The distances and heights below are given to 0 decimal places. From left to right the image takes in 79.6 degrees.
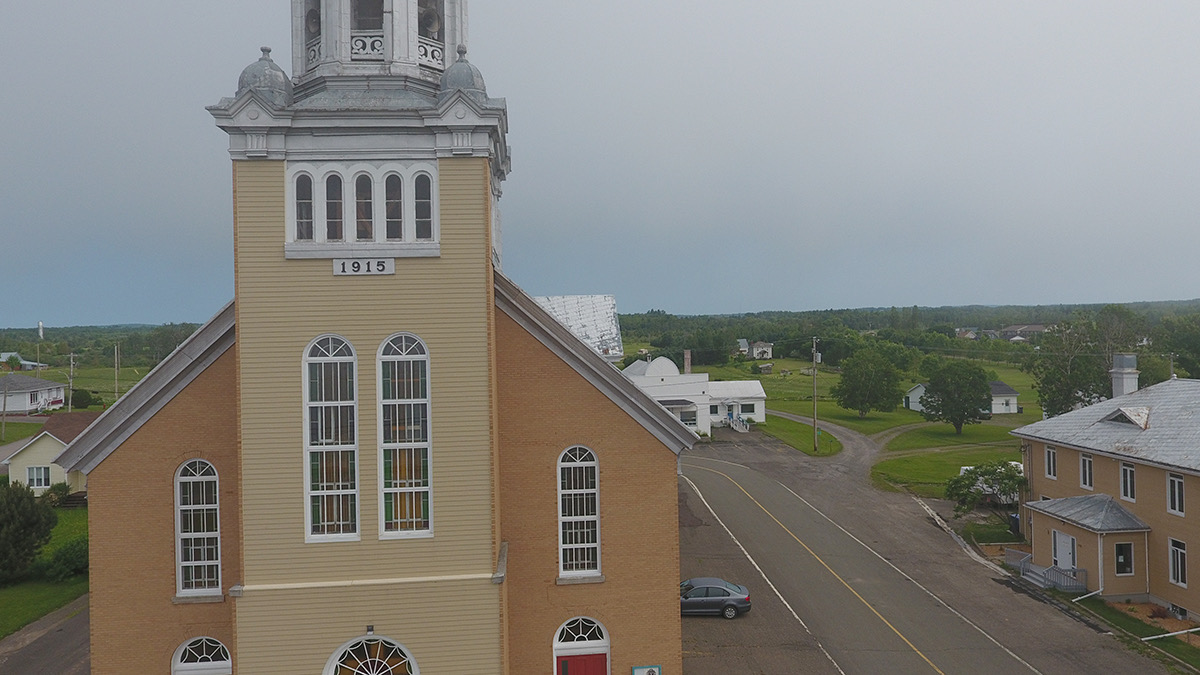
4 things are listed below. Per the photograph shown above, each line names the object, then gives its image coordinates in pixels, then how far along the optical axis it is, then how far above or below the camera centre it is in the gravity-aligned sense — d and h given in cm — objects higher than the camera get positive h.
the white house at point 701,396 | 6488 -534
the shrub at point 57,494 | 4153 -811
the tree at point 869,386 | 7238 -508
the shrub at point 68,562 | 2903 -848
